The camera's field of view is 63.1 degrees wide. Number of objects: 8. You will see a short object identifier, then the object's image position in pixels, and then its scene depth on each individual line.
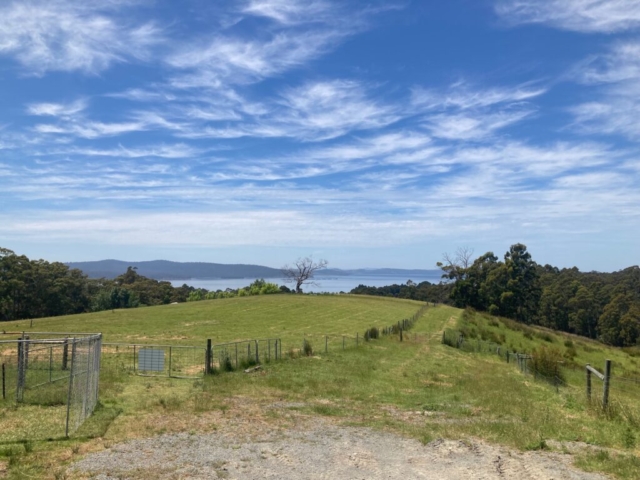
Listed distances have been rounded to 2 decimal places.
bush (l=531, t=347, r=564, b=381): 24.61
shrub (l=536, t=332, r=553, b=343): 52.51
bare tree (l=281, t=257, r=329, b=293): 117.94
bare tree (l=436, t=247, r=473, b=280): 107.31
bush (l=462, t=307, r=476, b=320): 66.80
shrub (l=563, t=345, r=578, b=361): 38.00
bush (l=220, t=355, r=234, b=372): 21.89
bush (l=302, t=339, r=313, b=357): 27.61
